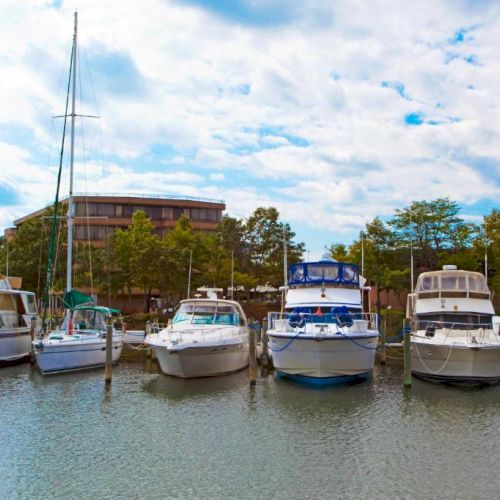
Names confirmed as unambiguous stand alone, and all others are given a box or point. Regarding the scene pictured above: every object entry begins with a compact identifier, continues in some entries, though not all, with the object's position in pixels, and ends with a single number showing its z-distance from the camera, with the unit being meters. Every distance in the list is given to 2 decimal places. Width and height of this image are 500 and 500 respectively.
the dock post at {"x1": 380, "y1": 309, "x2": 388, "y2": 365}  30.50
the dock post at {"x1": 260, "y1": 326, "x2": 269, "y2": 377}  28.29
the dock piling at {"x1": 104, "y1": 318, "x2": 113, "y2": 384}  25.17
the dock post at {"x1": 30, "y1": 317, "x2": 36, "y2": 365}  30.83
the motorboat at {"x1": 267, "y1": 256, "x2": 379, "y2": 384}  23.64
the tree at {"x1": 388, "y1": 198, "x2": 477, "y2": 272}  50.66
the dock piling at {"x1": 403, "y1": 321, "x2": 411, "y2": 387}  23.97
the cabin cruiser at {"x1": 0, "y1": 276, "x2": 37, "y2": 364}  30.27
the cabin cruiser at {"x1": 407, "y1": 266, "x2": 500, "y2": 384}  24.11
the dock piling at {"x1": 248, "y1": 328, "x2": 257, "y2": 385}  24.65
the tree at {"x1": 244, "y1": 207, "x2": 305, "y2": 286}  57.34
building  75.12
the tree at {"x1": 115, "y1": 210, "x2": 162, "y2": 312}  53.17
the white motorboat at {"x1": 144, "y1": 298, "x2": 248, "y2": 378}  25.50
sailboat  27.28
